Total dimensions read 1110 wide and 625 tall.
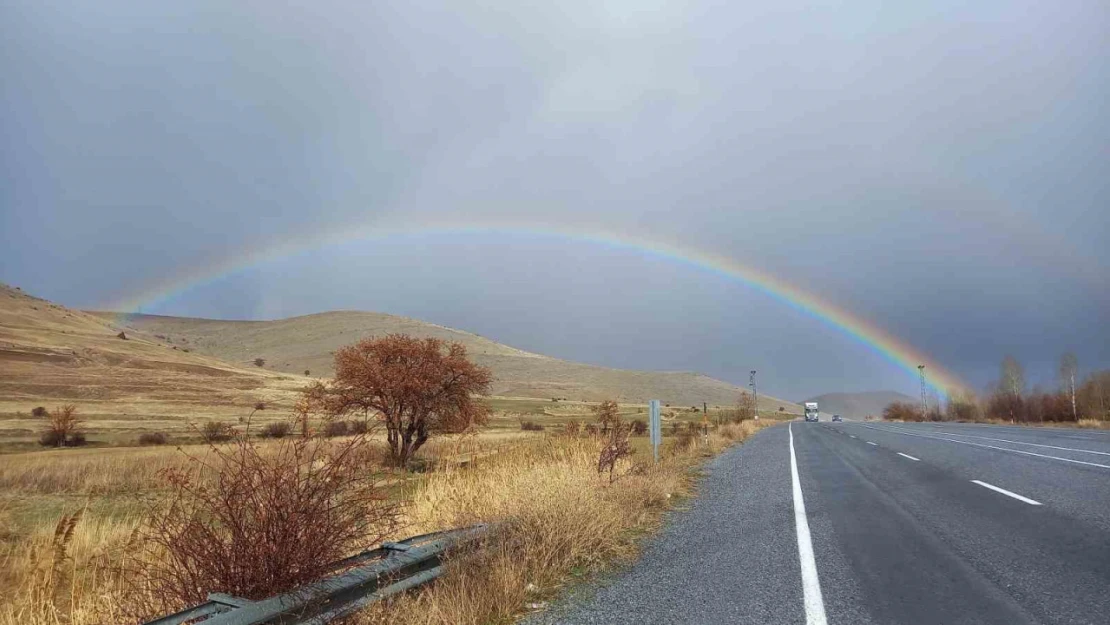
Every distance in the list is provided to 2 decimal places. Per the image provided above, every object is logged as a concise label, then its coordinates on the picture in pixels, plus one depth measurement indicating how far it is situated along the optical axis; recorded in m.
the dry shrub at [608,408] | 40.79
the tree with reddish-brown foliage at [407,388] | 23.59
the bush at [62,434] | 36.09
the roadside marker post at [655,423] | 15.52
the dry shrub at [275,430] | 42.16
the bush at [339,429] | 32.12
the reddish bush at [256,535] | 4.45
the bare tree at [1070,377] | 54.91
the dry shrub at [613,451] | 11.96
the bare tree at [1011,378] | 100.47
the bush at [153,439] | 37.28
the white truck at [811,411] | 108.88
